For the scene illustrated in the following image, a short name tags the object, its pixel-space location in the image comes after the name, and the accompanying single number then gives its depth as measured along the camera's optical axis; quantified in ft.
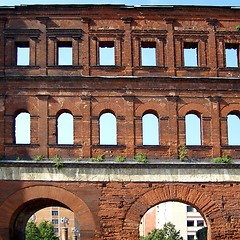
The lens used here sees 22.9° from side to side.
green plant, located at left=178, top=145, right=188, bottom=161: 74.74
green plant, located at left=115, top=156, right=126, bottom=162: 73.82
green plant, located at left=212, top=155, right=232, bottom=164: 74.28
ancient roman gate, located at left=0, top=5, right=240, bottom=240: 72.95
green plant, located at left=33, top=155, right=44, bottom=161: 73.64
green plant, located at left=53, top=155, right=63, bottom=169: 73.00
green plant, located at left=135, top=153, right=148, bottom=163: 73.82
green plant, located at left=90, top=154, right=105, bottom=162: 73.82
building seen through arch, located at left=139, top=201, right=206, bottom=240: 250.29
